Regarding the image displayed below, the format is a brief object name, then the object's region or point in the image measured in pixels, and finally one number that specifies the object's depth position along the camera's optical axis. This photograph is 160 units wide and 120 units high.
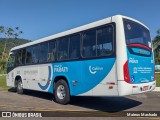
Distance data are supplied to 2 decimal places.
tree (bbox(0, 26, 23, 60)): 93.44
